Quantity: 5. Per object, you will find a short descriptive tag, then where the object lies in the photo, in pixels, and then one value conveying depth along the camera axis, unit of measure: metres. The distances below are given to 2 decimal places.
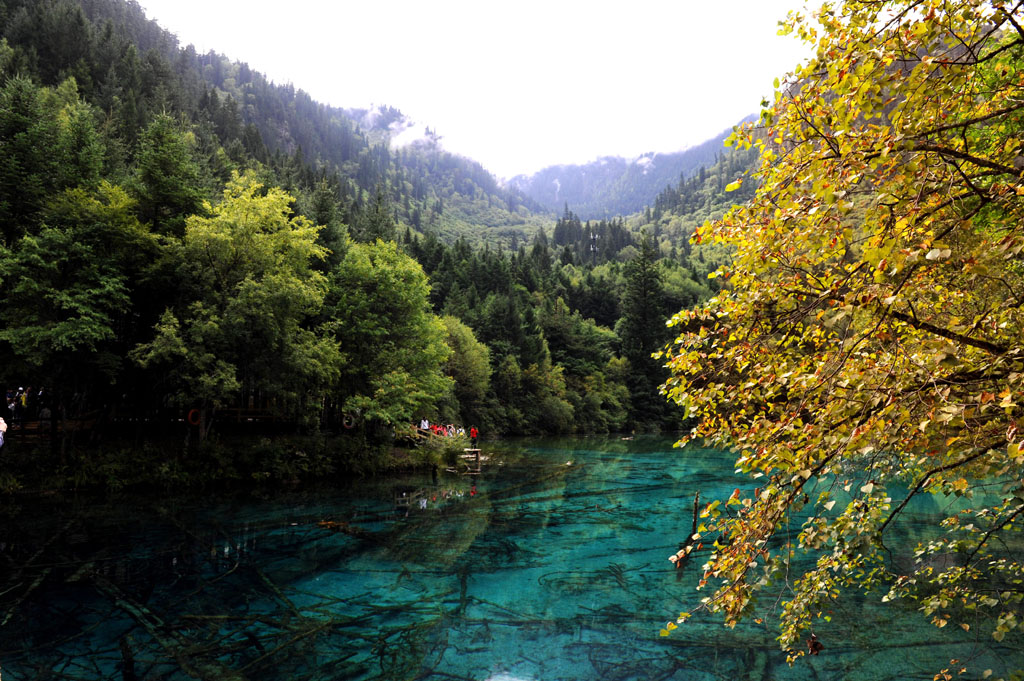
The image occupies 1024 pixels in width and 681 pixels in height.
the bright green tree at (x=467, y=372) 53.75
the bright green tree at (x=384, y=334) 32.06
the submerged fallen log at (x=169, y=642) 9.33
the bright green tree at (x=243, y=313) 24.30
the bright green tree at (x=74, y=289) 21.52
